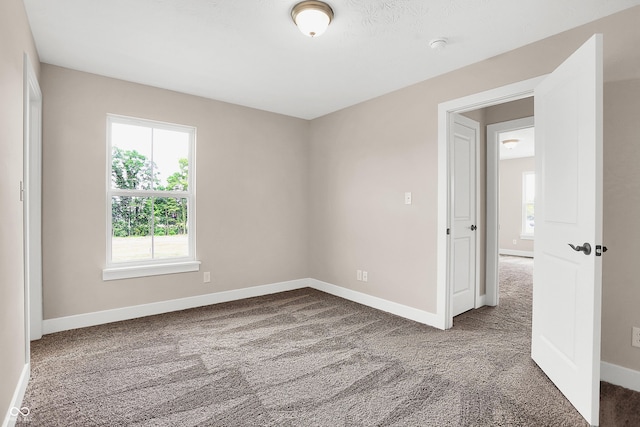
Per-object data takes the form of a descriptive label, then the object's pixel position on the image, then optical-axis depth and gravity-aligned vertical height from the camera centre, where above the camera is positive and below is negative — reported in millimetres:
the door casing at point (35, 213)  2844 -17
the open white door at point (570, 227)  1743 -89
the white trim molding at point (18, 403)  1649 -1062
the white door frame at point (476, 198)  3645 +158
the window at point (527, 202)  8438 +263
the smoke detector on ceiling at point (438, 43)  2529 +1327
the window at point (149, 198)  3396 +146
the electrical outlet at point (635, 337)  2115 -809
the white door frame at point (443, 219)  3156 -69
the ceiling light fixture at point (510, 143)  6445 +1400
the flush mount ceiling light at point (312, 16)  2076 +1271
